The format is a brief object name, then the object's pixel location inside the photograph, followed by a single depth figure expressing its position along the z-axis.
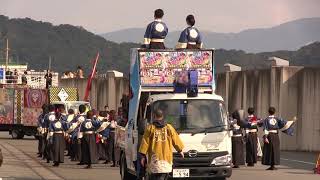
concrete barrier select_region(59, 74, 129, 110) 50.91
